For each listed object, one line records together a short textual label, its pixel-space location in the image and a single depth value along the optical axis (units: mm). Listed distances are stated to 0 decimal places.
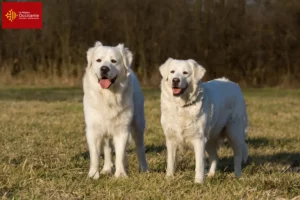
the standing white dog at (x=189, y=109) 11100
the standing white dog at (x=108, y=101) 11100
